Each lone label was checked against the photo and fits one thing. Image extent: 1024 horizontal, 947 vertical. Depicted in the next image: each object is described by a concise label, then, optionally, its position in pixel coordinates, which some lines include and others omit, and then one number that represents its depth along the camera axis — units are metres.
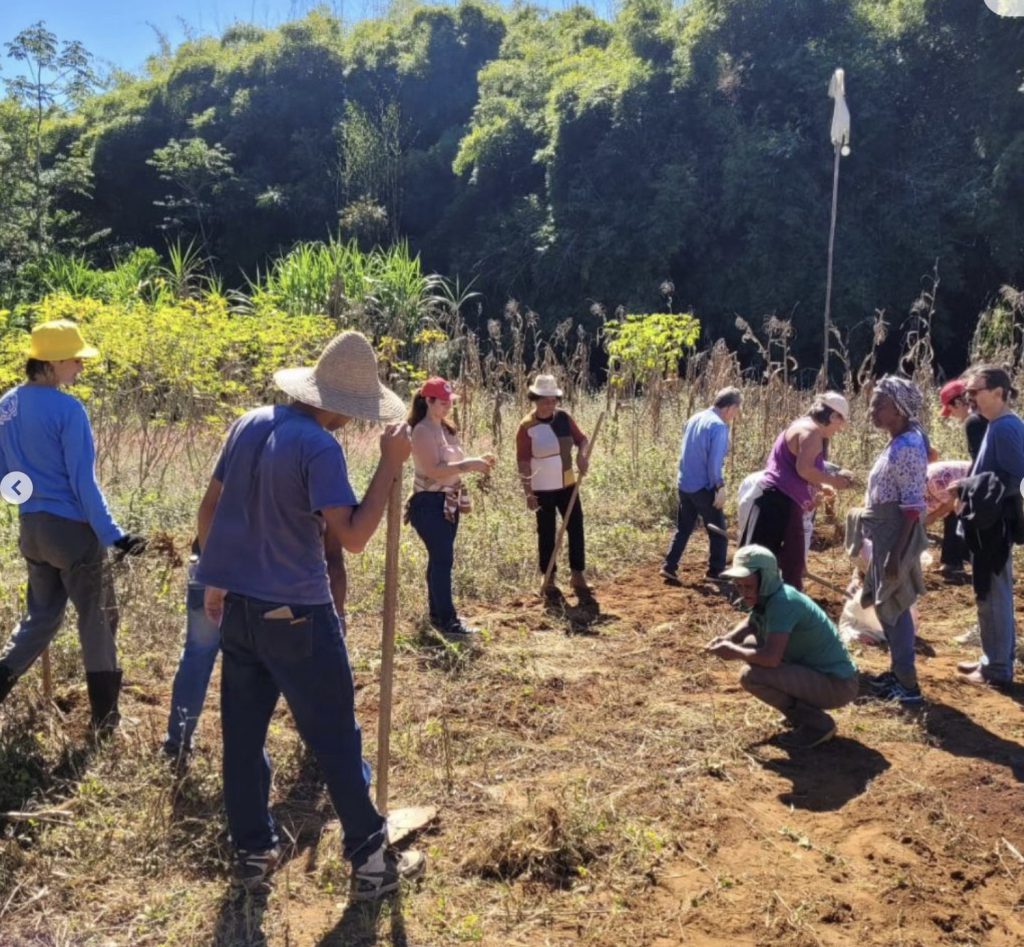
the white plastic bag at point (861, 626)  5.85
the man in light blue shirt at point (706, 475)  6.93
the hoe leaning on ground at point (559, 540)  6.59
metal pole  9.98
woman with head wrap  4.81
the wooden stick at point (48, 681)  4.45
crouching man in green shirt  4.41
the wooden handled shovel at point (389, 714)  3.47
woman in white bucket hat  6.62
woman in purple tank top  5.50
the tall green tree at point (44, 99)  21.12
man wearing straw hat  2.99
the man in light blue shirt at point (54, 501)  4.01
